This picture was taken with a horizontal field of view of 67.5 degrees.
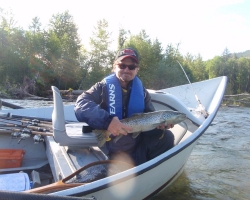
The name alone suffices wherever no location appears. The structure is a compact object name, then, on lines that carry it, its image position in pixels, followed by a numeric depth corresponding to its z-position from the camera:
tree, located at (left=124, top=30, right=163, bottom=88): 20.10
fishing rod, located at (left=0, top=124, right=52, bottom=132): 2.49
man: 1.97
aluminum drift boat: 1.51
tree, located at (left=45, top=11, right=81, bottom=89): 19.86
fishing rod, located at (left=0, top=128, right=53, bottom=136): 2.37
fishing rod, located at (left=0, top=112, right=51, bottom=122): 2.93
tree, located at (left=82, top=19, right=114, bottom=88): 20.59
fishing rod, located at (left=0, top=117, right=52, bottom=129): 2.69
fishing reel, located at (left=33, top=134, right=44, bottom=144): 2.36
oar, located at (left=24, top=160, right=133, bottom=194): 1.48
